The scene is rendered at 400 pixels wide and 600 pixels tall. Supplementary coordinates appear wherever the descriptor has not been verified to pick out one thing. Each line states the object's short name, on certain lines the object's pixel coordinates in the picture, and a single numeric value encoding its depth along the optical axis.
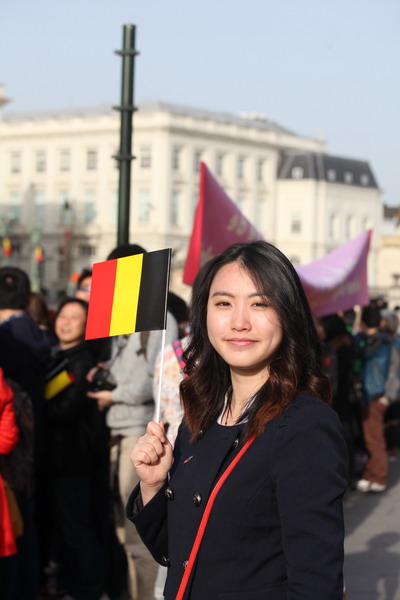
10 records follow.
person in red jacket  4.26
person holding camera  4.91
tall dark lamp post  6.44
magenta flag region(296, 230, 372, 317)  7.29
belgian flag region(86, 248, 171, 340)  2.57
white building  76.94
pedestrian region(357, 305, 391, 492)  8.75
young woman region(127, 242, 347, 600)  2.06
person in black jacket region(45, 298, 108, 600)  5.35
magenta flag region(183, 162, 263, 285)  6.09
